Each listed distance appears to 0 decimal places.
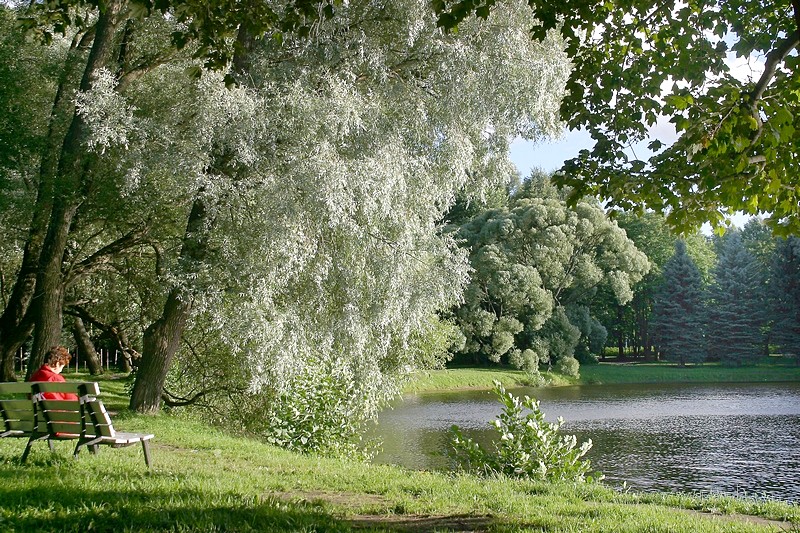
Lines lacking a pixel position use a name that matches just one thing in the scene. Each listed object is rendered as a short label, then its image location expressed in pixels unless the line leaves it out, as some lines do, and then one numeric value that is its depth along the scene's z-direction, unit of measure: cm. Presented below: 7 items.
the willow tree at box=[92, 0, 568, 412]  1137
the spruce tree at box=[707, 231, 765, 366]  5528
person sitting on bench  845
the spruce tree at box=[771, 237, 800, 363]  5322
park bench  685
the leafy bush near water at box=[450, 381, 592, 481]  973
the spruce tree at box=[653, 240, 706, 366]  5606
